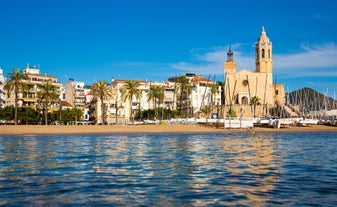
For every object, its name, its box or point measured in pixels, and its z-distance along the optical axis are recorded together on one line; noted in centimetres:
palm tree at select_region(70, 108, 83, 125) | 11506
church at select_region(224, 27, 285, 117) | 15300
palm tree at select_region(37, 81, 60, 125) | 9995
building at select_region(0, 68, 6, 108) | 12419
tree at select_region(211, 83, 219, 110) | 14019
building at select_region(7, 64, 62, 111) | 11825
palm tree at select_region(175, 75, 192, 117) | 13262
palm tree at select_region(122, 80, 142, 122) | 10982
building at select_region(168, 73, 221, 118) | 14625
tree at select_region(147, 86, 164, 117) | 12375
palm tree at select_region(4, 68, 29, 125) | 9144
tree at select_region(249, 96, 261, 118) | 13820
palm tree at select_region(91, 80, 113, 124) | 10856
